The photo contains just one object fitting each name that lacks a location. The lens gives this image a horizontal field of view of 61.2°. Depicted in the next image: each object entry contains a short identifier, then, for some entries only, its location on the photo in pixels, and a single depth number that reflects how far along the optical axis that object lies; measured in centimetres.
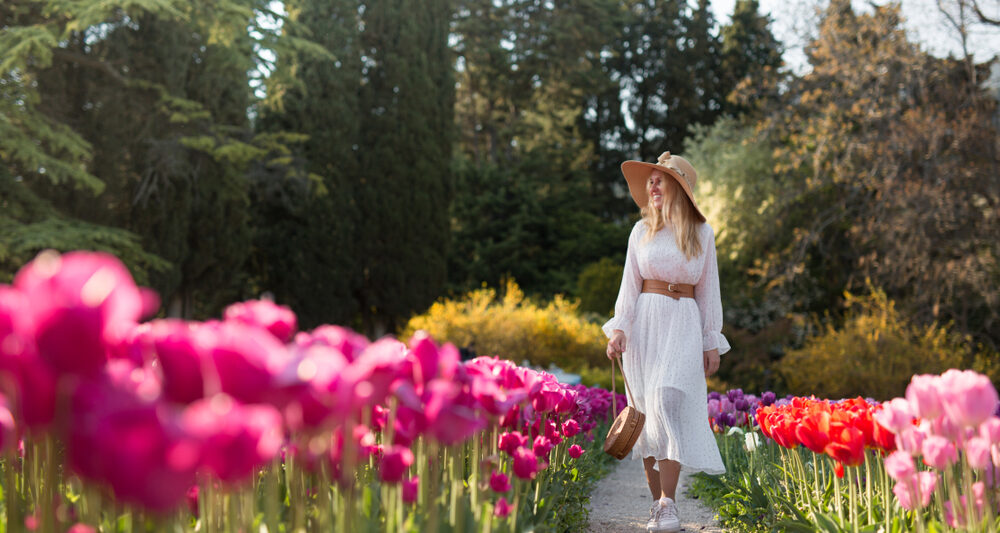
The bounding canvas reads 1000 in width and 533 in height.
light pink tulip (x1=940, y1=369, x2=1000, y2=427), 170
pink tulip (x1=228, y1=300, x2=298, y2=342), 138
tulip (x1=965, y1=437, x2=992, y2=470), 182
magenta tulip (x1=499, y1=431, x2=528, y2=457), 229
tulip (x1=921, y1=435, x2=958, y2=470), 188
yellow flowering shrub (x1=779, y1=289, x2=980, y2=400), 934
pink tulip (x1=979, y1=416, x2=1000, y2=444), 180
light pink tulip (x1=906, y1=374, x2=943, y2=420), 180
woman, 367
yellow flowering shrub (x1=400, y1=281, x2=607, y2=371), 1063
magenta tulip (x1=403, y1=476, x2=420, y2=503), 175
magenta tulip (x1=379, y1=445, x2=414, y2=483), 157
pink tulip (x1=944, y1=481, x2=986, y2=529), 193
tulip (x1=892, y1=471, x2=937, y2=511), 197
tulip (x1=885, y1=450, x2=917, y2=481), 195
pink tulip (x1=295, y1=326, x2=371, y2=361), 148
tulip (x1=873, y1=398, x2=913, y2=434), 198
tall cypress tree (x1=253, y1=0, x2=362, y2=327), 1631
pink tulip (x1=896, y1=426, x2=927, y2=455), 196
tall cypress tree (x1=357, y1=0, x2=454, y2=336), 1695
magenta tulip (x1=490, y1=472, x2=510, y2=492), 196
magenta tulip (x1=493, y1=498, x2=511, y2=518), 186
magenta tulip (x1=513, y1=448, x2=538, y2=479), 206
